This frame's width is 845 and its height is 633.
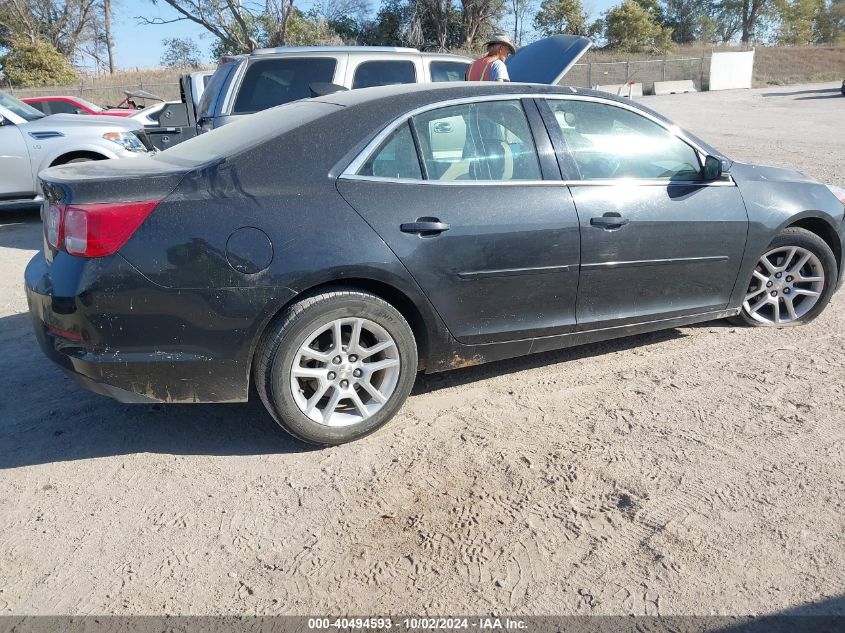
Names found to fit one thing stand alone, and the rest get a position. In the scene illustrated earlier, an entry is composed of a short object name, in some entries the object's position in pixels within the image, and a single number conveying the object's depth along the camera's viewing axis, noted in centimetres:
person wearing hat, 652
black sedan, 306
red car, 1488
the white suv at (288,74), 722
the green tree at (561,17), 6112
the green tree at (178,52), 5834
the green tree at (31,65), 3582
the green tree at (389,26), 5000
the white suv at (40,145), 895
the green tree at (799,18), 7531
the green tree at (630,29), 6091
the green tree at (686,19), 7731
